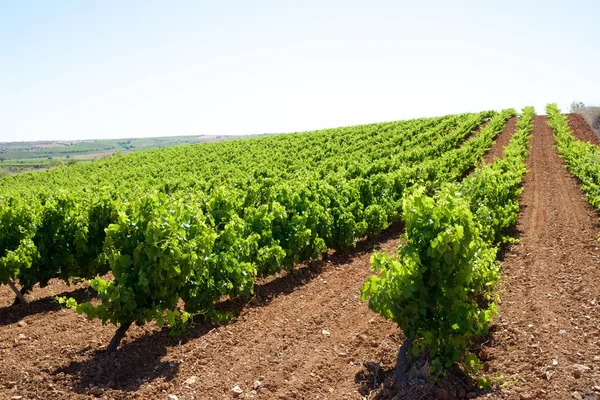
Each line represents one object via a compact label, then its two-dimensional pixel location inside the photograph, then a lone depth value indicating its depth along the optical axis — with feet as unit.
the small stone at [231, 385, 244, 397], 20.06
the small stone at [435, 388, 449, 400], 18.13
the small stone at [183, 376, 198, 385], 20.99
